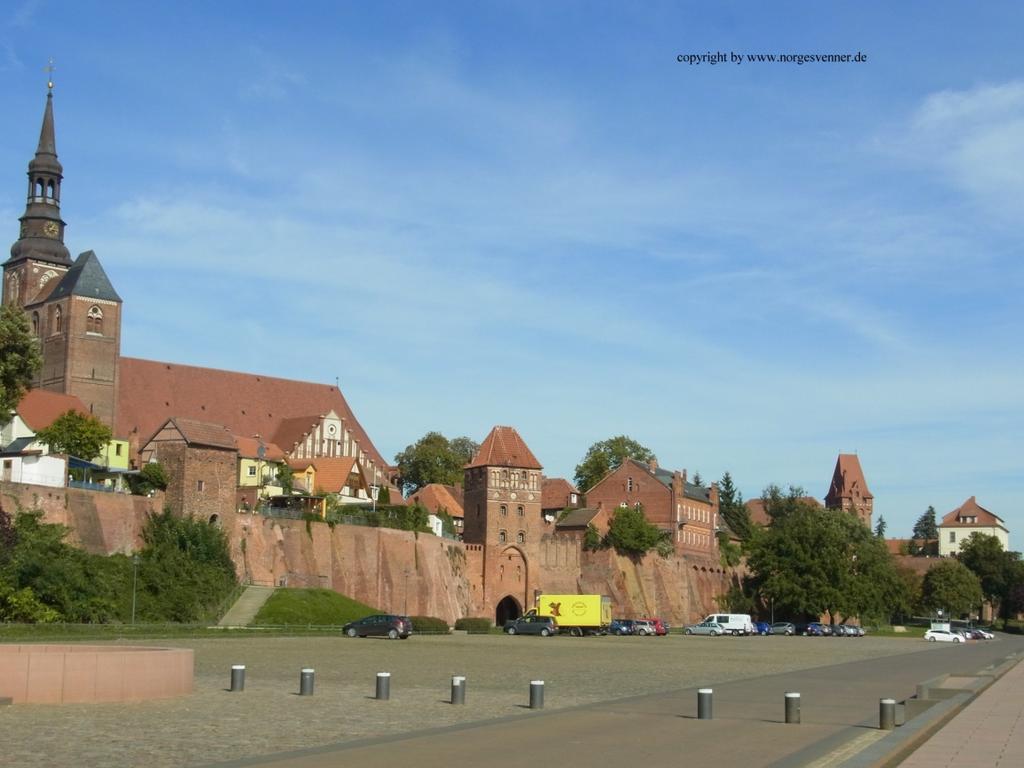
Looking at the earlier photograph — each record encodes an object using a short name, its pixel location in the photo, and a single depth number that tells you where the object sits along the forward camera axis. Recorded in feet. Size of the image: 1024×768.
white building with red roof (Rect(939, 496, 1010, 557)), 637.34
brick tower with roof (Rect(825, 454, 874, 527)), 582.35
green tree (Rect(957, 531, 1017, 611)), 466.70
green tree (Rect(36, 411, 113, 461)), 250.57
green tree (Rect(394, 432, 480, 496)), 404.98
